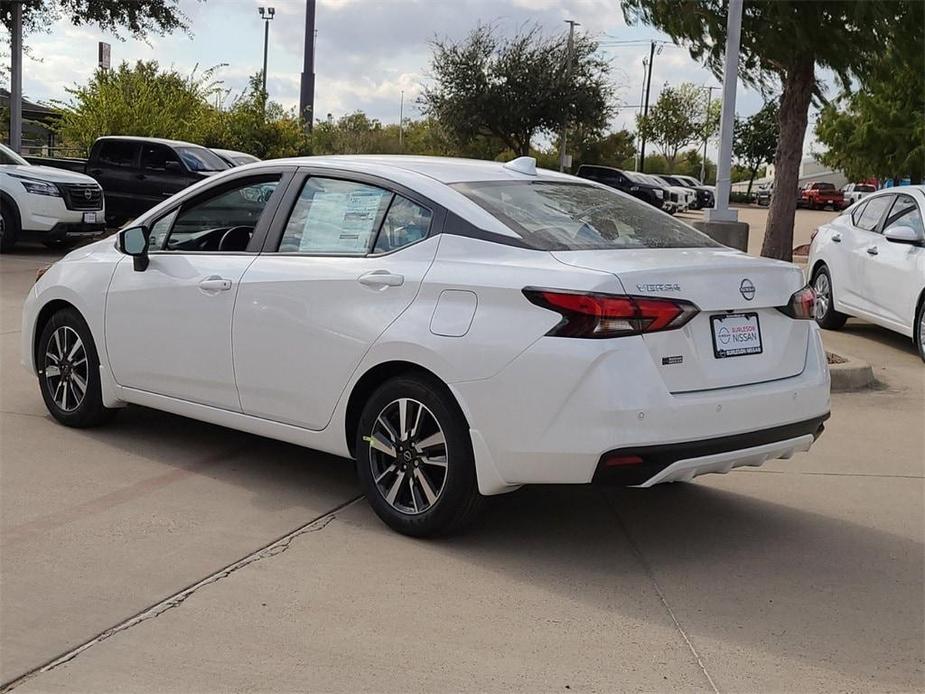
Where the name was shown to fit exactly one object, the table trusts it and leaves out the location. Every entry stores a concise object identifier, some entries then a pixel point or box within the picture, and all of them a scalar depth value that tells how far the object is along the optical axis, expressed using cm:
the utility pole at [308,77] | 3997
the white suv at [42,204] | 1666
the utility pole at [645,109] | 7319
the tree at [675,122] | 8188
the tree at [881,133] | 3185
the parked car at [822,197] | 6475
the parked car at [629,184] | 4309
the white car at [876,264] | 1016
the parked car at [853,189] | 6421
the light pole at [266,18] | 6028
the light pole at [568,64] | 4576
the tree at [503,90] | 4509
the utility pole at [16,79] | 2242
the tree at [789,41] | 1381
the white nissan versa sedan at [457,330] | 443
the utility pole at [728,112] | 1263
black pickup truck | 2038
